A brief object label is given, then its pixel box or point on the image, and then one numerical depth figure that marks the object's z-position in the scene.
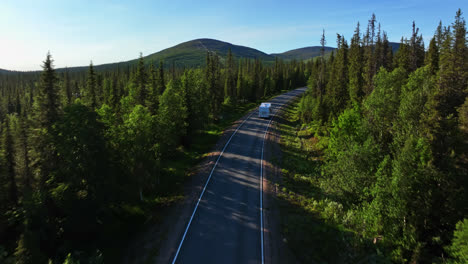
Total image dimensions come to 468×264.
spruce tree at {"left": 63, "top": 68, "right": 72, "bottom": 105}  73.25
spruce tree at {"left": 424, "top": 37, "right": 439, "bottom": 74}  40.73
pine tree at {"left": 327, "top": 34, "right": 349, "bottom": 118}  44.88
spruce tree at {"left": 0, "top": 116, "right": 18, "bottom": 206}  23.67
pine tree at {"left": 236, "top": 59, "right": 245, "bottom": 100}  93.81
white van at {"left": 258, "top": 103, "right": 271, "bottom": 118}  62.69
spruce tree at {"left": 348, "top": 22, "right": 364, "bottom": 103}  41.78
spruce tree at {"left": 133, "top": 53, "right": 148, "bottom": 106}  39.38
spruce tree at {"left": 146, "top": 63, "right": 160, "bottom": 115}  39.12
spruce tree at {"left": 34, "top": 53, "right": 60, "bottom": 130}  19.33
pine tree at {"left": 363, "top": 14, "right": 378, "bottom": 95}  39.82
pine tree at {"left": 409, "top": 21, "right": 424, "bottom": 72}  48.64
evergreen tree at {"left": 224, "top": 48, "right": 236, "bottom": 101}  87.93
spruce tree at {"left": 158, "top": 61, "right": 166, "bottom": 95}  48.89
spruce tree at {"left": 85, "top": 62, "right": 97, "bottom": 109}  37.44
